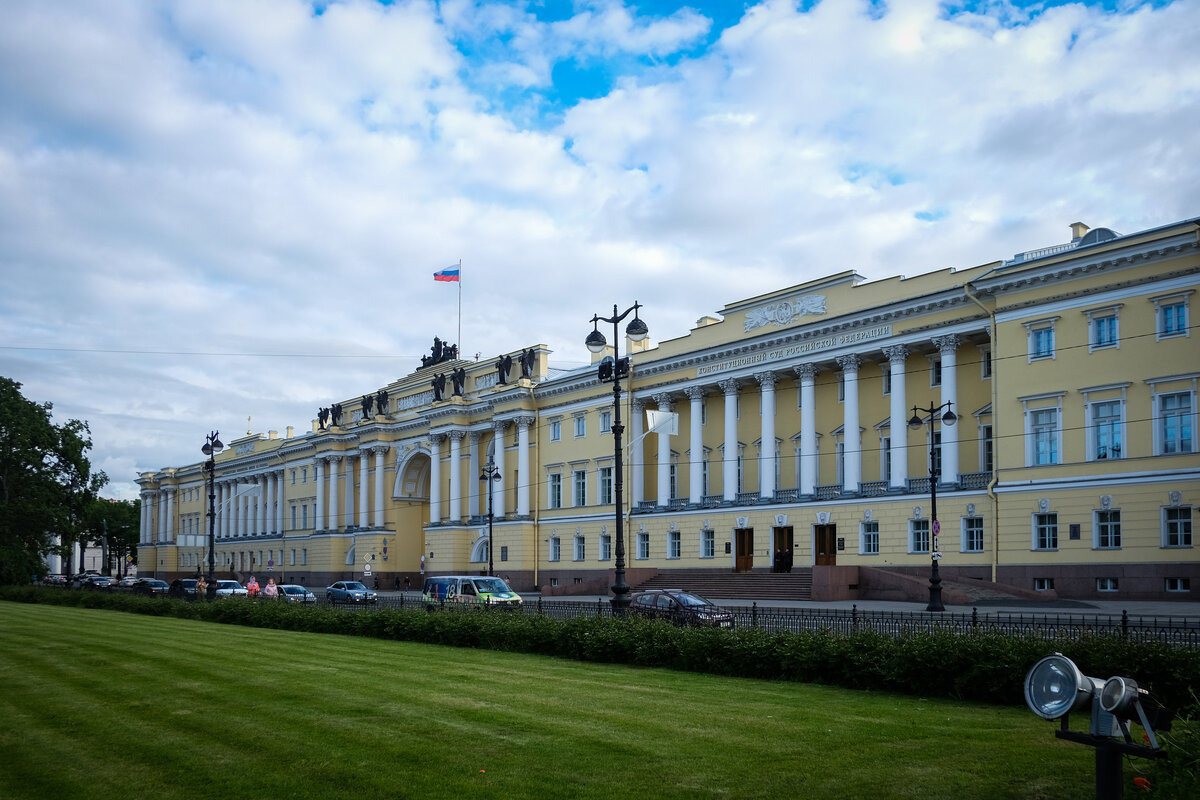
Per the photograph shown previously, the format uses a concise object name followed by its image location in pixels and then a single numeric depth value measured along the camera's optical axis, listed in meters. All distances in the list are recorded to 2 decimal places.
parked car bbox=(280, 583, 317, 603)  52.27
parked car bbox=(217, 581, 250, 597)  58.50
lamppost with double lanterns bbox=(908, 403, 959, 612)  34.28
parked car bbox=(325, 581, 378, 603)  54.05
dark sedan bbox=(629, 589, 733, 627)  24.54
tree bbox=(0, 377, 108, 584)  62.56
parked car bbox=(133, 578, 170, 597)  45.38
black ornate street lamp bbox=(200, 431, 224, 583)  48.50
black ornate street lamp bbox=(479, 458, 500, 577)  58.57
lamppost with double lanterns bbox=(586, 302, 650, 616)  26.18
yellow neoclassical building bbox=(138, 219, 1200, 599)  38.25
